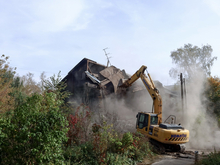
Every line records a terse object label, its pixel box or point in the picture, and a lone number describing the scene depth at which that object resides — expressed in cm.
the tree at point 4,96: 1294
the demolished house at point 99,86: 1698
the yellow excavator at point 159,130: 1065
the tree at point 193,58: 3703
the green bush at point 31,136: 491
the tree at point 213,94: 2352
